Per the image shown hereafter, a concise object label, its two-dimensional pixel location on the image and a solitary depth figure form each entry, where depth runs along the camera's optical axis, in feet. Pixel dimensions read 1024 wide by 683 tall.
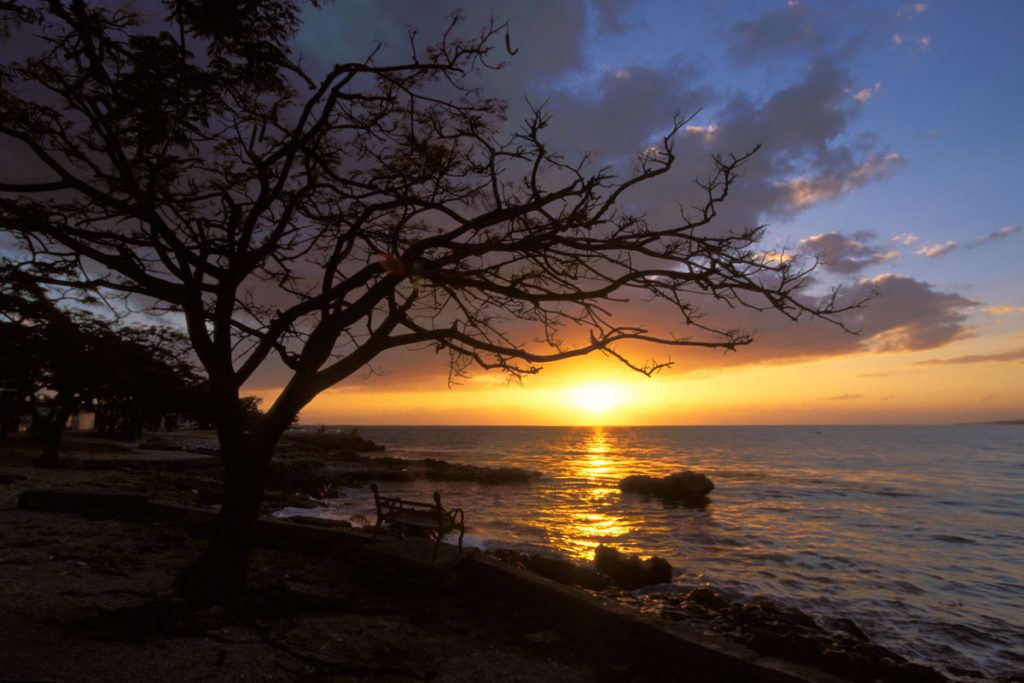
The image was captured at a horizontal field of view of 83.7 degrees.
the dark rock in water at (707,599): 37.42
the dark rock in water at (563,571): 40.52
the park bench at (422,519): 26.24
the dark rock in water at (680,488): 106.83
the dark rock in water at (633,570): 44.57
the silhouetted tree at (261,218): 16.70
